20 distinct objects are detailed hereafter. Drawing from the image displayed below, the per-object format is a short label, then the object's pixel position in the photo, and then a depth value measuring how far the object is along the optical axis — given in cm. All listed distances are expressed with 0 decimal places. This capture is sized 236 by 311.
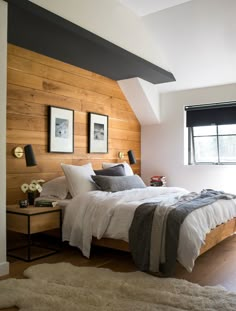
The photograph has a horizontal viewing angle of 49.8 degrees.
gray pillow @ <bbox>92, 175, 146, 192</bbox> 321
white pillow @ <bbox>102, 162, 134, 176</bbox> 391
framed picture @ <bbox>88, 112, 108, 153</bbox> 403
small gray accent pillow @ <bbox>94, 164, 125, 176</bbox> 355
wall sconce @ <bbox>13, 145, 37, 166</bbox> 289
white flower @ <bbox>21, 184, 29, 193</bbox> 293
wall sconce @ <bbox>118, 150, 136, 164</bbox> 444
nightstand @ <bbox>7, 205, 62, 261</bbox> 257
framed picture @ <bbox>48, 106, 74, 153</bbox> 347
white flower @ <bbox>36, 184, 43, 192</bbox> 300
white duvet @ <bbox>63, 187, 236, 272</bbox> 225
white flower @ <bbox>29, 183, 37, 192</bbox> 295
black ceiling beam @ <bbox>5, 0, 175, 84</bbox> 252
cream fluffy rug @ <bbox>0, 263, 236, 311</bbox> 178
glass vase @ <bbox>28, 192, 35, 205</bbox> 293
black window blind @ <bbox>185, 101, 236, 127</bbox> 449
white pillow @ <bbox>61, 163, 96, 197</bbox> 314
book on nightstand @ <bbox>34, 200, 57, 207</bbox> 283
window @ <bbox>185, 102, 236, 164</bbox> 453
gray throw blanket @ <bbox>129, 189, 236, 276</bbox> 224
